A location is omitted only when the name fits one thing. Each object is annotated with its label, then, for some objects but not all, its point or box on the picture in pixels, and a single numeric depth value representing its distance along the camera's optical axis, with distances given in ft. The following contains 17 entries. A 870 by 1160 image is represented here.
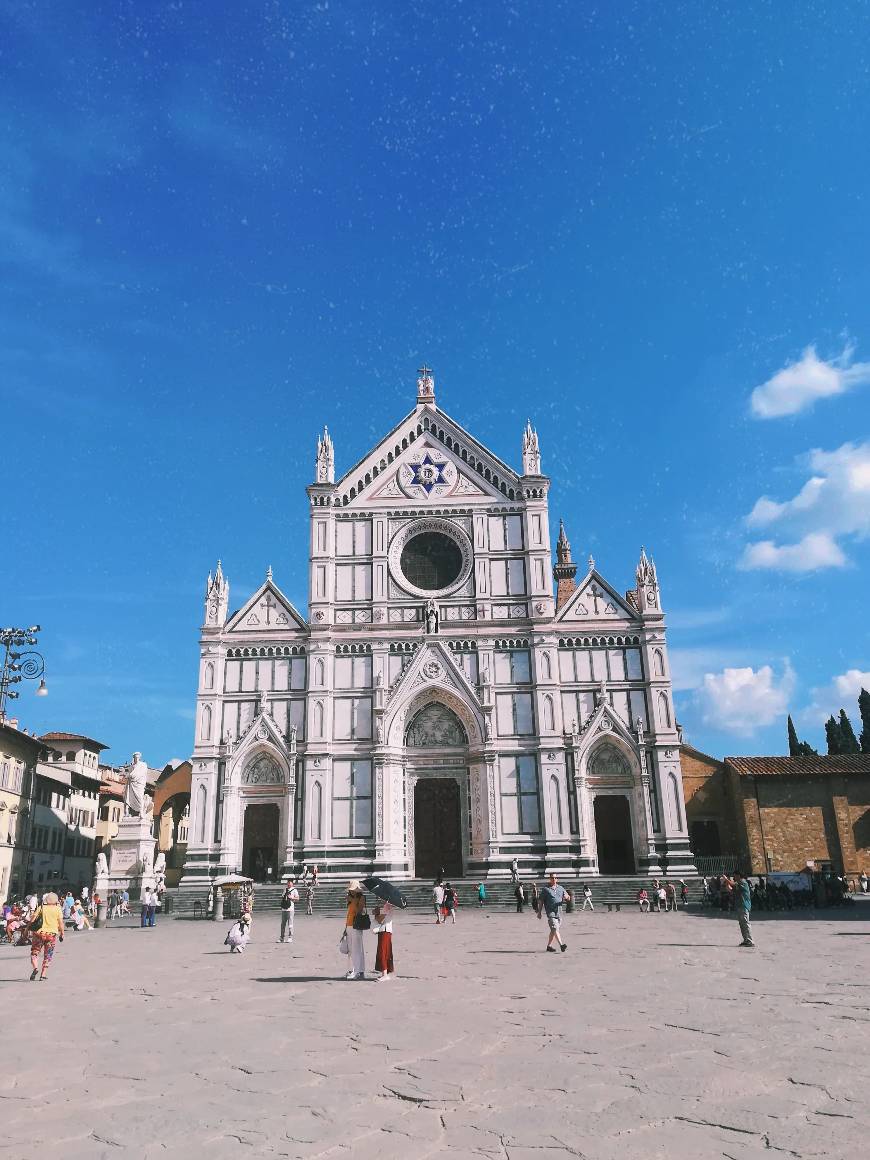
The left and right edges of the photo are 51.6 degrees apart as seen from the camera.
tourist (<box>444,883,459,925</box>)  89.30
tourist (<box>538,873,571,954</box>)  57.88
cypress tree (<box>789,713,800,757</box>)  180.45
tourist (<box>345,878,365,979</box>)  46.28
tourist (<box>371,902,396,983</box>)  45.47
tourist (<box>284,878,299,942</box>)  71.00
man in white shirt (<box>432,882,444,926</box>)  87.51
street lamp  94.68
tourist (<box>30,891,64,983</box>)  48.37
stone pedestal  115.34
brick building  126.31
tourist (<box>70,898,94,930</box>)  93.20
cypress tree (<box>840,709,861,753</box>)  179.42
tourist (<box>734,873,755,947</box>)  56.90
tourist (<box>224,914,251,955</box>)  62.34
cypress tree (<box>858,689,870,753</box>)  171.83
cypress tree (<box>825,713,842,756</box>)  179.93
